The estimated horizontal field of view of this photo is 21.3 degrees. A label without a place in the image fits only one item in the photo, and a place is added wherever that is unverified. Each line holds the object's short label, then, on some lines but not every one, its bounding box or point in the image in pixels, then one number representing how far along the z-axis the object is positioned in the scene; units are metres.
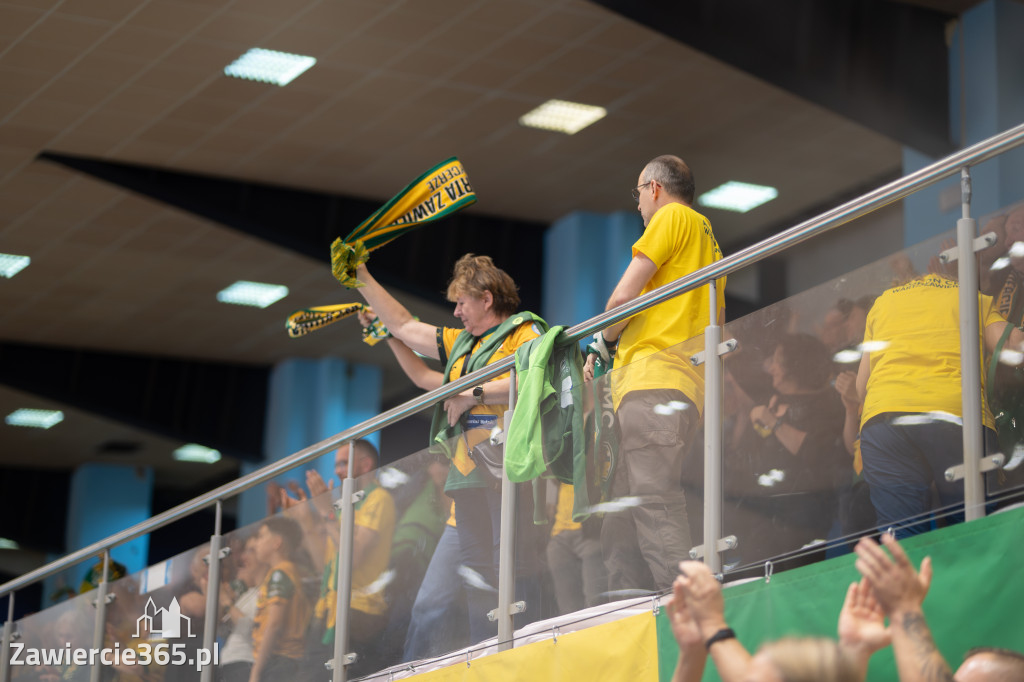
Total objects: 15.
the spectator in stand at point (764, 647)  6.70
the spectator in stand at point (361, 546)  11.01
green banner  6.48
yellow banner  8.43
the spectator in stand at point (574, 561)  8.90
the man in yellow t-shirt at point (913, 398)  7.04
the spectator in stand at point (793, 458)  7.49
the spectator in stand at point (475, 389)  9.90
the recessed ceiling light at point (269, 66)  21.05
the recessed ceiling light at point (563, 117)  22.65
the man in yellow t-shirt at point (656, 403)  8.41
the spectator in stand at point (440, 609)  10.12
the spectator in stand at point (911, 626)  6.30
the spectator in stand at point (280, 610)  11.87
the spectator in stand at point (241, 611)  12.45
